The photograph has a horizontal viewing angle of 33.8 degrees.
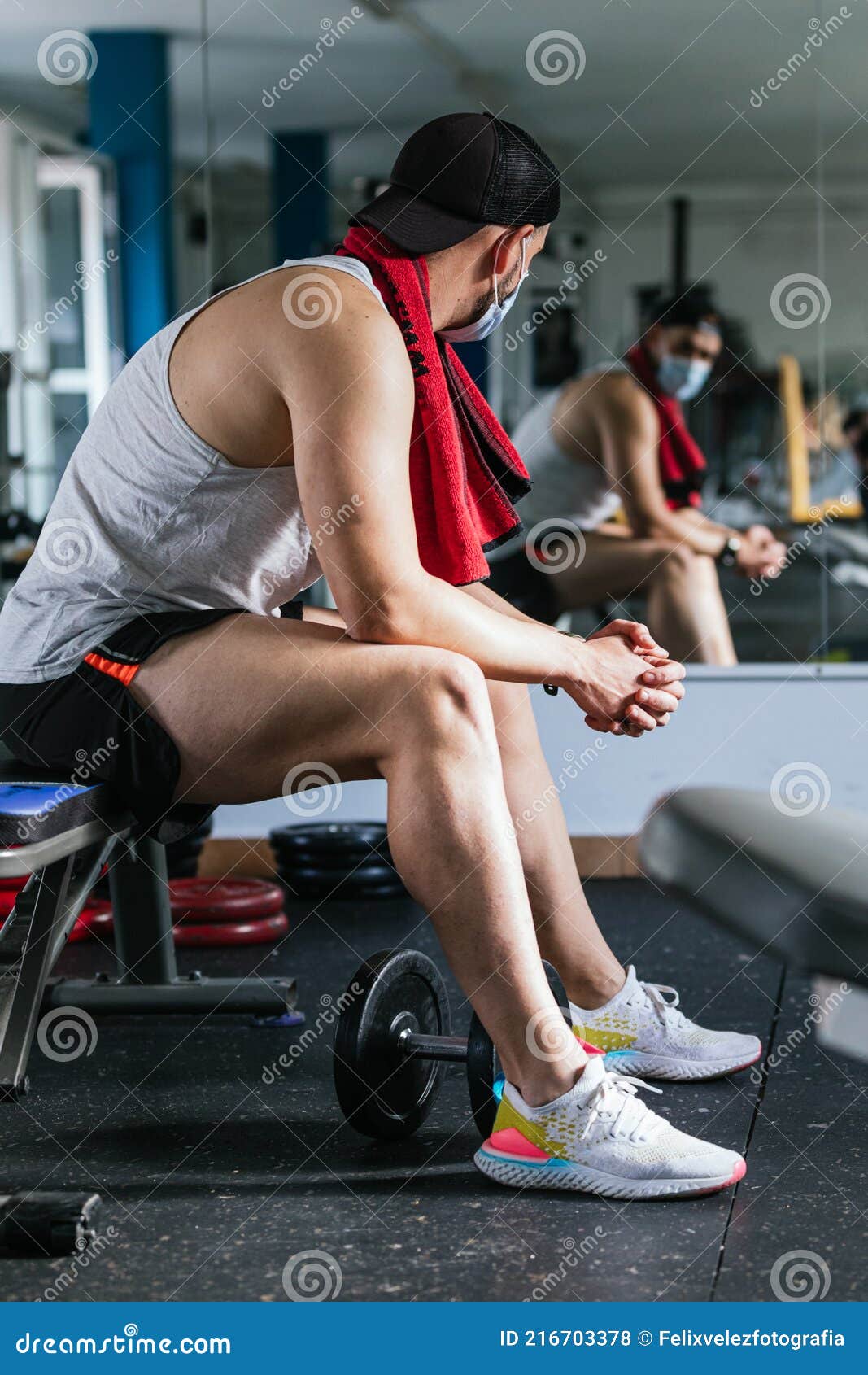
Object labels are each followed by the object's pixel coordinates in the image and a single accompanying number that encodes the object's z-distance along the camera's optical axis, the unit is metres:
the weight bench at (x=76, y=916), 1.66
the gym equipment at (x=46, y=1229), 1.39
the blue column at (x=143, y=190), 3.32
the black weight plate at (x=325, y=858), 3.12
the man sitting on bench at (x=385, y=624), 1.52
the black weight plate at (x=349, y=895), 3.19
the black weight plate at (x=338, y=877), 3.14
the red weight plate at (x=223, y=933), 2.77
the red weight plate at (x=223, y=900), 2.75
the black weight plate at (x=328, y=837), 3.10
